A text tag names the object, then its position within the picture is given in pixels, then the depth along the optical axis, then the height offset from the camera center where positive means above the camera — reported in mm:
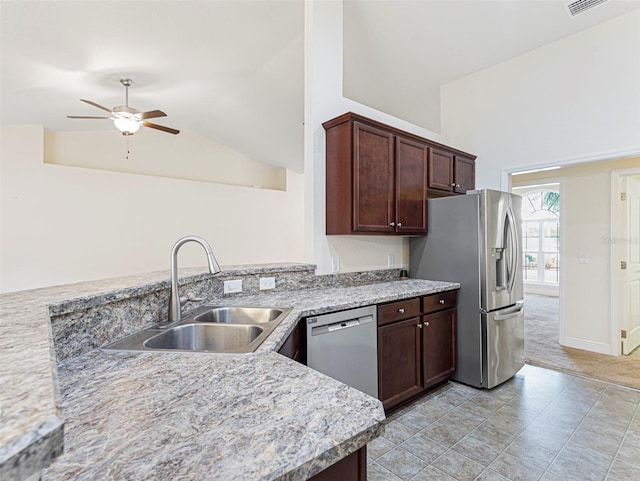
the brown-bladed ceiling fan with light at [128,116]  3646 +1446
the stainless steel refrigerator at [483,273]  2721 -313
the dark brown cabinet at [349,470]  770 -581
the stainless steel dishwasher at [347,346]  1938 -689
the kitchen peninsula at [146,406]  503 -415
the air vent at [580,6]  2711 +2003
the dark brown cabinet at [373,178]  2525 +514
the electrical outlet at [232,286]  2246 -332
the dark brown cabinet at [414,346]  2324 -853
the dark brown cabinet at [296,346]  1576 -566
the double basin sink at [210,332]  1326 -436
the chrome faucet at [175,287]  1596 -238
